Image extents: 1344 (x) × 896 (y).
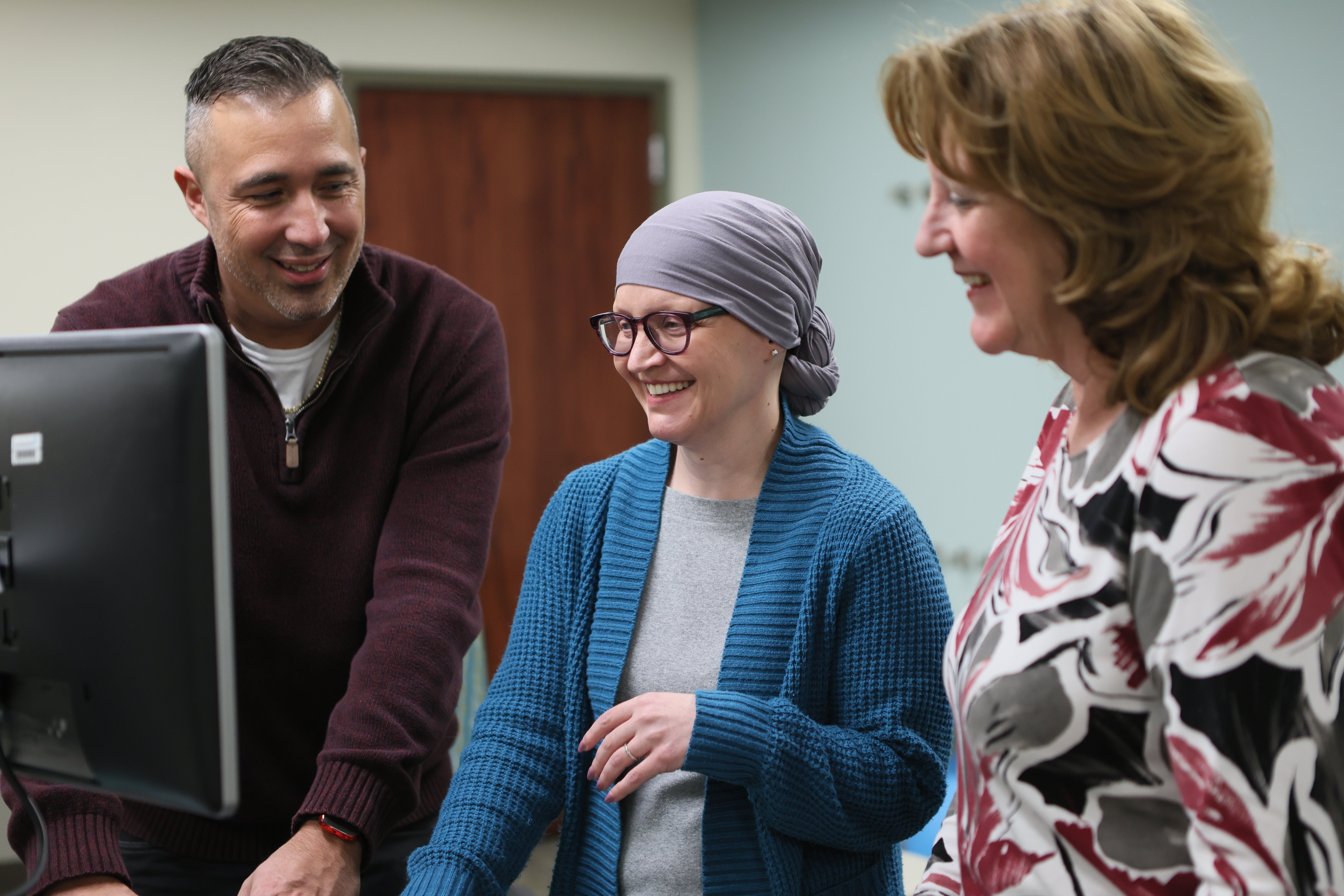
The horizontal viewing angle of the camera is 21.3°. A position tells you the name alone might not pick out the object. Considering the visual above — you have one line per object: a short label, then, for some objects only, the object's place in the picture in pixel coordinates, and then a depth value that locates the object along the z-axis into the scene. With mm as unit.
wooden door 6758
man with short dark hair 3651
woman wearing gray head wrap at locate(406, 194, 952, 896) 3458
